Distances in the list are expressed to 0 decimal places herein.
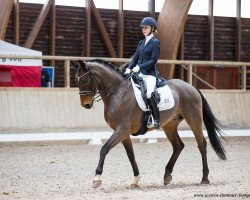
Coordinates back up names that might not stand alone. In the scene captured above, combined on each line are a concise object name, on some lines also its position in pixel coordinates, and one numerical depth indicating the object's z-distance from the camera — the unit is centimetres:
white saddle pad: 1209
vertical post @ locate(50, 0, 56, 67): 3246
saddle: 1217
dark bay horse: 1165
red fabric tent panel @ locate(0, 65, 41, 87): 2459
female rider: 1215
